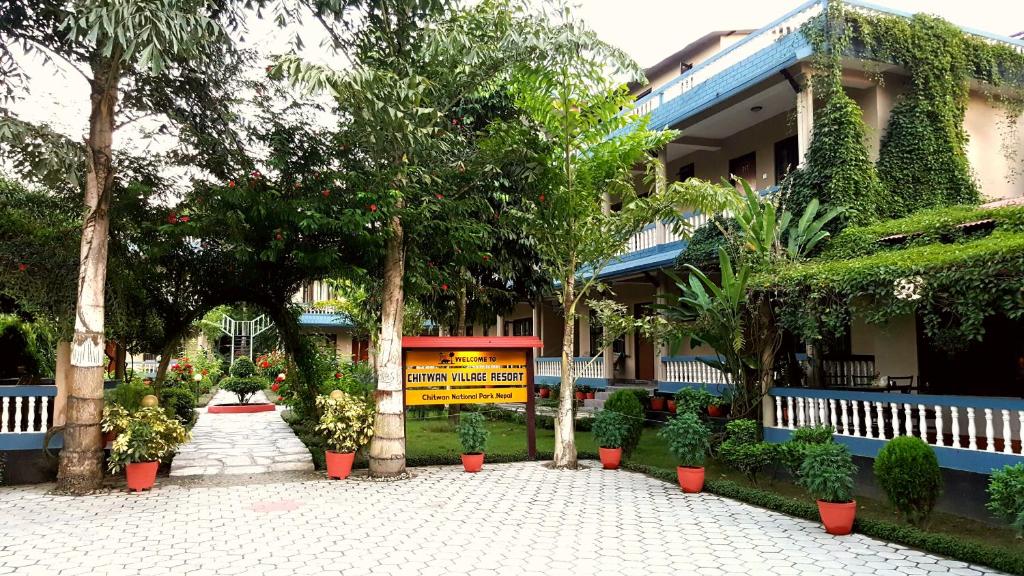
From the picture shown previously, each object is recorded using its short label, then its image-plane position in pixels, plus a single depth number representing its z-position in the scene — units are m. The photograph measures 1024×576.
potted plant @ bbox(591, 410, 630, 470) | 10.77
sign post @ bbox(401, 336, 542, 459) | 11.05
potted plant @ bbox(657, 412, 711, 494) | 8.79
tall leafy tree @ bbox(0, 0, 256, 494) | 8.36
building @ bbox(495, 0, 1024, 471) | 8.52
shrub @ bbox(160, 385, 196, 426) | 14.81
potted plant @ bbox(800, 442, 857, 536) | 6.70
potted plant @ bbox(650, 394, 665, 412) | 16.12
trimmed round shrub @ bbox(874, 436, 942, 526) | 6.59
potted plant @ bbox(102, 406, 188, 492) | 8.80
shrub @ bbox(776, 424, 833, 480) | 7.96
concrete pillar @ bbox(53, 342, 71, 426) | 9.12
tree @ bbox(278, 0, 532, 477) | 8.64
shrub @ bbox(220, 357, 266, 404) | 22.12
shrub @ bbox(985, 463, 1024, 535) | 5.25
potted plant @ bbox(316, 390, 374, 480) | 9.84
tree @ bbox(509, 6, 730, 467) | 9.92
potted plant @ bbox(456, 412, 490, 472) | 10.48
